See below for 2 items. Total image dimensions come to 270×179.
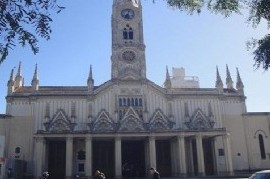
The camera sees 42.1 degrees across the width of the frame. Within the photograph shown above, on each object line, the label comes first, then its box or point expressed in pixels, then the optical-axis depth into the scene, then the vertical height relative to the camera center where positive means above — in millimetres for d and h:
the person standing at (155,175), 18984 -437
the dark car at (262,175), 13561 -423
